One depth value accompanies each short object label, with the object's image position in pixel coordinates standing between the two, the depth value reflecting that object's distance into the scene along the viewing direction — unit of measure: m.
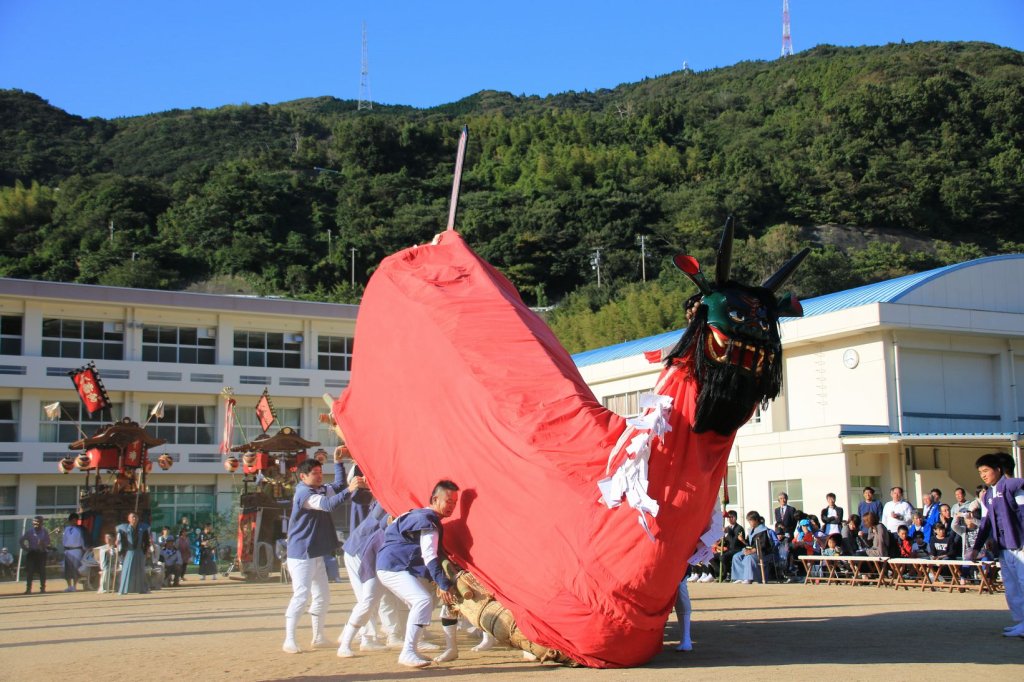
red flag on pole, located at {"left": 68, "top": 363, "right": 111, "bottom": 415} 29.47
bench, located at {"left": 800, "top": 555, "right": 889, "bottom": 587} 18.09
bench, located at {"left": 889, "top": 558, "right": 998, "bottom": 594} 15.94
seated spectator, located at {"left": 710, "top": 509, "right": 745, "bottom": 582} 21.34
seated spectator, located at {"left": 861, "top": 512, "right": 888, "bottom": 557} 18.09
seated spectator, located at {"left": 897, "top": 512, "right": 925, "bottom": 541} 18.67
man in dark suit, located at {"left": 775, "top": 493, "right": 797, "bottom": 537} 21.44
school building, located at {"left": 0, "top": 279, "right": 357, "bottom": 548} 39.09
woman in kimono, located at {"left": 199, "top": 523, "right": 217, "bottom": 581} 26.73
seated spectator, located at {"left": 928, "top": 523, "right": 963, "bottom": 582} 17.50
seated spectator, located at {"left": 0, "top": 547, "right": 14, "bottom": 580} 25.94
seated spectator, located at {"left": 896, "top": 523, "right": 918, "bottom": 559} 18.30
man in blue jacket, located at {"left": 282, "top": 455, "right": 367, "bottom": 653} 10.24
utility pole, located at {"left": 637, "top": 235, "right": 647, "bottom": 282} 80.81
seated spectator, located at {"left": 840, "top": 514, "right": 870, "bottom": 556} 19.25
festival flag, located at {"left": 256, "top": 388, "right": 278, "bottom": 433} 32.44
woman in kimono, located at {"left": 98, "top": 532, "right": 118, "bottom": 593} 22.34
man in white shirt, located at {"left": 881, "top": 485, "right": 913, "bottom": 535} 19.12
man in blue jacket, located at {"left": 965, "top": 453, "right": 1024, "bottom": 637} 10.23
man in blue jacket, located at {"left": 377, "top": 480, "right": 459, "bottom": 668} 8.86
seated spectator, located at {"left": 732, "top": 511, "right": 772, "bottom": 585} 20.53
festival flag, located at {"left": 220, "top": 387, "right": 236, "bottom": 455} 34.25
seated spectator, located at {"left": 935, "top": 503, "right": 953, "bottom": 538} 18.12
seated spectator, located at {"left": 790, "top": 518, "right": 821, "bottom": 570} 20.69
